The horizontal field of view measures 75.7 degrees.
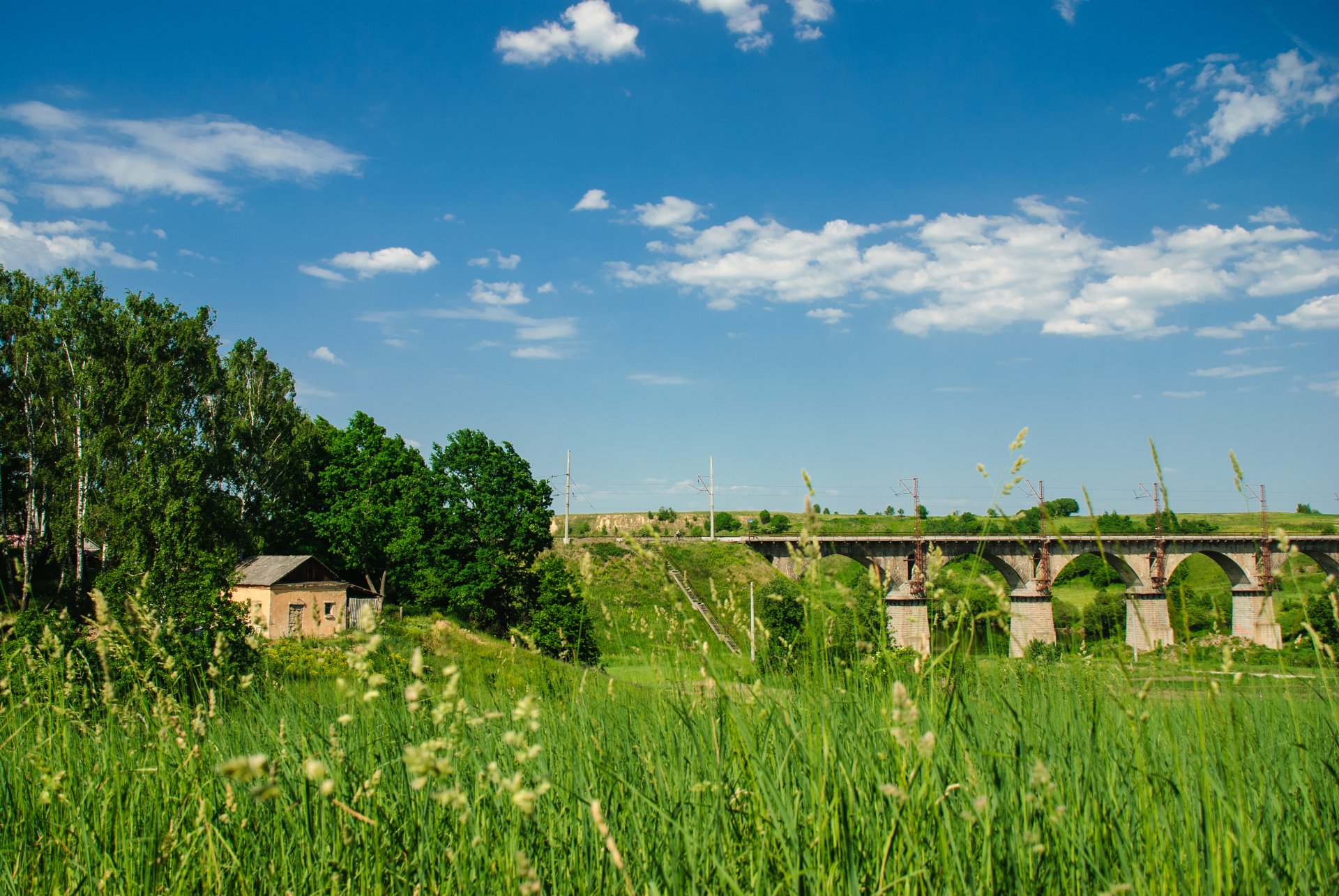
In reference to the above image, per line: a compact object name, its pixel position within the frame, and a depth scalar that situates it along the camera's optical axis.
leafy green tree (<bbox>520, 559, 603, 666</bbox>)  28.69
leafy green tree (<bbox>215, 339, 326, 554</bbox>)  33.16
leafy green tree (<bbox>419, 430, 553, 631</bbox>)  34.97
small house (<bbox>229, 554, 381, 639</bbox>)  29.78
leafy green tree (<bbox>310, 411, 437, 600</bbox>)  36.66
